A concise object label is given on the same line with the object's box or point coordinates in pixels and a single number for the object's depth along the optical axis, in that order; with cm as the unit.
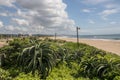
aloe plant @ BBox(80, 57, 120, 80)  306
